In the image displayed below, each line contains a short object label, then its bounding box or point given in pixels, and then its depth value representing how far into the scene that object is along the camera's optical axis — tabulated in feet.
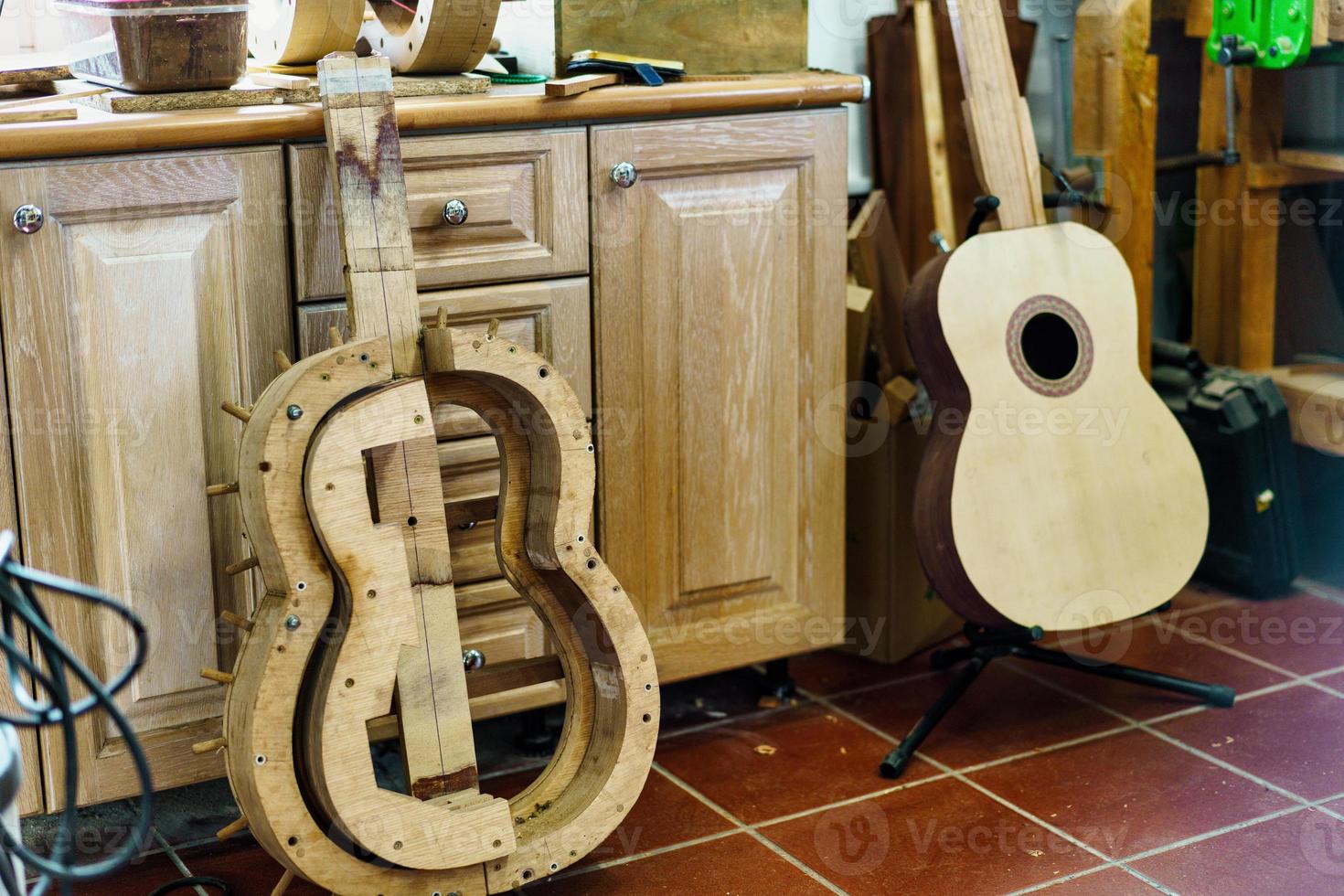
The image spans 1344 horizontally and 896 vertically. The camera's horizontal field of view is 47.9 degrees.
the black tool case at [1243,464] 8.82
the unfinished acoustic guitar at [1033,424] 7.04
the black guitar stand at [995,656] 7.26
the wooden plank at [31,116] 5.47
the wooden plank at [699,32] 6.88
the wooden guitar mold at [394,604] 5.40
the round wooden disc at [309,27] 6.45
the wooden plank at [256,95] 5.80
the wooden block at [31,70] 6.12
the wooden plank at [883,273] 8.11
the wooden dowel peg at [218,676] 5.57
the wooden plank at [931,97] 8.10
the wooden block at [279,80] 6.02
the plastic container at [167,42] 5.79
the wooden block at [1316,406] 8.79
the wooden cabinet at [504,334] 5.75
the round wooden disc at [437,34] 6.37
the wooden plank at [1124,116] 8.31
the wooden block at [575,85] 6.22
